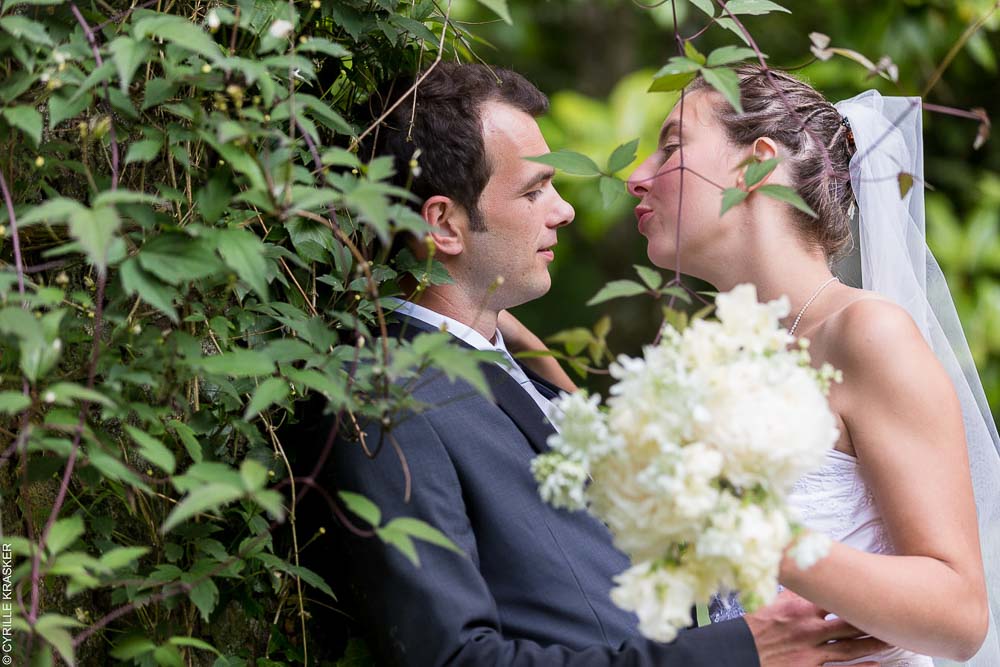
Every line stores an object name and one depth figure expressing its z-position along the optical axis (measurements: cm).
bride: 306
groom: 308
